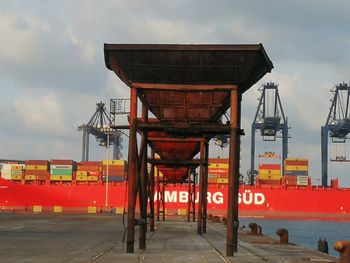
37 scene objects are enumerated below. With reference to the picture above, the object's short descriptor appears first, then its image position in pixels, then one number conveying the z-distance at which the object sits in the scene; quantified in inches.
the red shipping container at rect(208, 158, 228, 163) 4429.1
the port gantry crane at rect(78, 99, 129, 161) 4593.0
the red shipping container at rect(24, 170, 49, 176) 4352.9
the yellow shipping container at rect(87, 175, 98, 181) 4368.1
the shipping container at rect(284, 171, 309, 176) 4456.2
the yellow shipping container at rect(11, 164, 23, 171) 4487.9
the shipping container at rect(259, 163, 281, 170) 4635.8
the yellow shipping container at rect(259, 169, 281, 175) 4554.6
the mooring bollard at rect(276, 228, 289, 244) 1105.0
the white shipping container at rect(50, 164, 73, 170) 4321.6
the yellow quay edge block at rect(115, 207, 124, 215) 3206.2
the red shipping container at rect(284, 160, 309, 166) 4510.1
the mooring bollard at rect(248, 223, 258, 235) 1446.9
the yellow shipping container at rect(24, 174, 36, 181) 4379.9
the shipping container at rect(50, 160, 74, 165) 4362.7
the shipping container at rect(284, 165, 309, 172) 4500.5
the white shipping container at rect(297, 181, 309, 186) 4382.4
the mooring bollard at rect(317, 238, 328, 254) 1091.9
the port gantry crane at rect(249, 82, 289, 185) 4714.6
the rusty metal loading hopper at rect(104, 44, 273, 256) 664.4
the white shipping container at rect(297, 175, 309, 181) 4408.2
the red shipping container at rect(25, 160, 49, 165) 4414.6
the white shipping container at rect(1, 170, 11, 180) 4522.6
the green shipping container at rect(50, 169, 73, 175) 4311.0
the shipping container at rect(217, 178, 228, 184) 4330.2
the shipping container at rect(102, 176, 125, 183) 4352.9
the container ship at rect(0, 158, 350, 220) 4254.4
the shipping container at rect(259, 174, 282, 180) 4526.6
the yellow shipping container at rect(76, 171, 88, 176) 4353.8
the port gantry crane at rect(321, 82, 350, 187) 4672.7
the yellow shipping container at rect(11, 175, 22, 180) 4451.3
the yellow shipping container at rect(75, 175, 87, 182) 4333.2
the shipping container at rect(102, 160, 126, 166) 4416.1
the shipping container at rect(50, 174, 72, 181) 4311.0
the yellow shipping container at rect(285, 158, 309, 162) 4515.3
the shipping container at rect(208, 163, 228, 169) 4392.2
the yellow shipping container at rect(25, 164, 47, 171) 4366.4
